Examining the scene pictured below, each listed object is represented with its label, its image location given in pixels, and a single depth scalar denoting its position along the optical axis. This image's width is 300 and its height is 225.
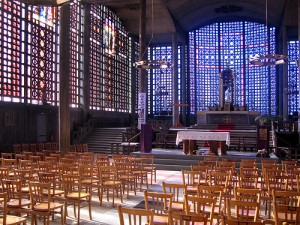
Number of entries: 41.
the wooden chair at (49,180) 6.40
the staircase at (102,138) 20.97
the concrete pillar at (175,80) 28.53
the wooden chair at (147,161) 14.59
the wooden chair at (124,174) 8.75
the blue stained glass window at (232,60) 31.47
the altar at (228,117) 23.20
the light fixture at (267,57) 12.91
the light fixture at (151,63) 15.82
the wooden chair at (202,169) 7.16
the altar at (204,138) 13.84
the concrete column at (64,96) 15.57
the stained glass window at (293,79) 27.84
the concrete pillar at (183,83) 31.94
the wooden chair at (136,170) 9.50
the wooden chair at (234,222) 3.28
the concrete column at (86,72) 23.28
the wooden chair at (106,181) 7.76
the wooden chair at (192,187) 6.77
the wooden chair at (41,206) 5.44
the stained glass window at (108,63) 24.73
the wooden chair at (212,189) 5.19
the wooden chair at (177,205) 5.44
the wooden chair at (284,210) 3.96
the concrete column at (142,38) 21.64
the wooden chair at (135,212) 3.67
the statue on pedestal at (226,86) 23.56
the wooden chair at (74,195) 6.34
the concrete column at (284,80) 27.09
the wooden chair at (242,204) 4.27
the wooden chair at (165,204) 4.71
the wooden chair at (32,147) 16.42
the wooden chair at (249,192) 4.61
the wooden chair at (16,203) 5.54
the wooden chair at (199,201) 4.32
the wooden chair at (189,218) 3.55
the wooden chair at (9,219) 4.37
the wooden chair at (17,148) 15.53
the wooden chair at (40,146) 16.80
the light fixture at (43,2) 7.67
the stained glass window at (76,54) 22.27
